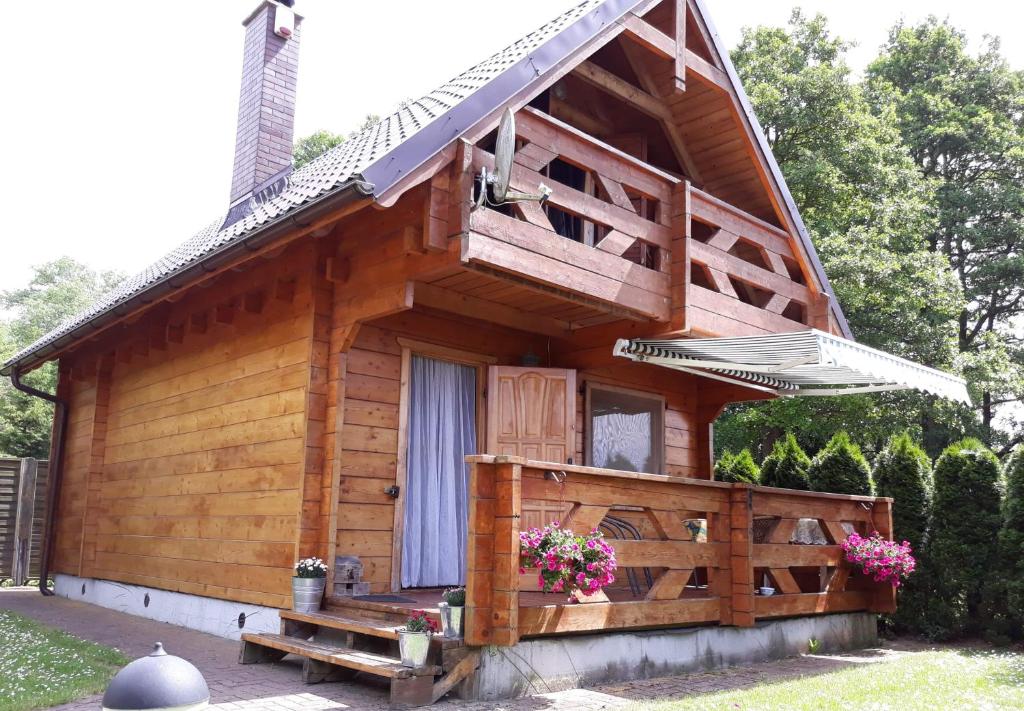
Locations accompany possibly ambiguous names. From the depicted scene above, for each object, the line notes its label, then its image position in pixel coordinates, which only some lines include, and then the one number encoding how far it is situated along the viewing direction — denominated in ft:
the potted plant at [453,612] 17.61
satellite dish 19.58
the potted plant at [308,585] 21.58
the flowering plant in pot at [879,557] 27.17
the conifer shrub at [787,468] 35.83
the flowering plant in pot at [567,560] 17.75
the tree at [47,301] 112.06
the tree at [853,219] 54.39
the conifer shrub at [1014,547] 28.66
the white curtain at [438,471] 25.63
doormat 21.99
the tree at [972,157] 77.82
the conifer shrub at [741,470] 40.75
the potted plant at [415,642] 16.97
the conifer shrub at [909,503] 31.14
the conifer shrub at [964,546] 30.27
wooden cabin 20.30
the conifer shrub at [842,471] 33.45
